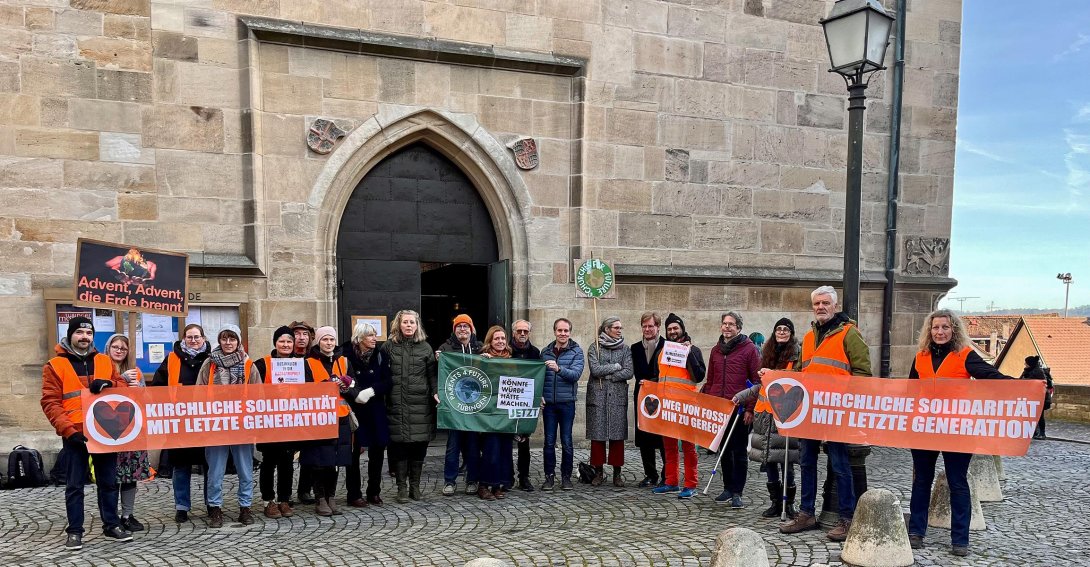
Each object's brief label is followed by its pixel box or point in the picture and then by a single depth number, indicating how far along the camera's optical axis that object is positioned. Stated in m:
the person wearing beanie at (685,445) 7.59
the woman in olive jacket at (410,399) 7.30
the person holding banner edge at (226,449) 6.52
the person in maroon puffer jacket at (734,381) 7.21
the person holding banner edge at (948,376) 5.67
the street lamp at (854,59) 6.74
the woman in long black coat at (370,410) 7.20
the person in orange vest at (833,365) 6.15
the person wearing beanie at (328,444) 6.86
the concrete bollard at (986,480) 7.50
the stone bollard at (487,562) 3.63
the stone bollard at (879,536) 5.31
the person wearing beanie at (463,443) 7.71
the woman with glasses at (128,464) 6.25
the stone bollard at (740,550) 4.32
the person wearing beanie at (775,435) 6.60
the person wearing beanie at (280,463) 6.80
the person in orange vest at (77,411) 5.95
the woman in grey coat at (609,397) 8.07
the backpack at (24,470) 7.89
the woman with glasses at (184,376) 6.51
